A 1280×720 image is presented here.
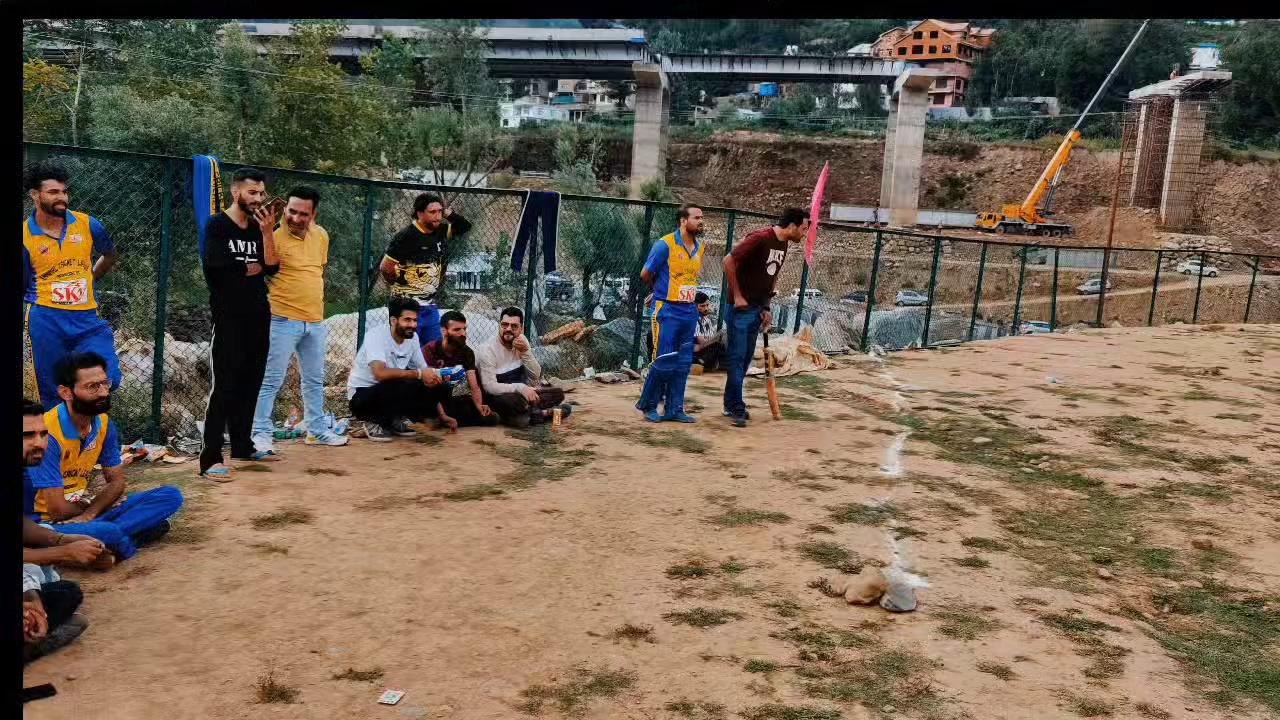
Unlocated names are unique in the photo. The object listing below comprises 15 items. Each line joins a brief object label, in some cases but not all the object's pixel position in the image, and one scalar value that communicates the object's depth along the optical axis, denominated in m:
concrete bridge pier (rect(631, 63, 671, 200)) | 47.28
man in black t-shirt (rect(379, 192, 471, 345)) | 7.98
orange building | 84.88
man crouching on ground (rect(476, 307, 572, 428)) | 8.36
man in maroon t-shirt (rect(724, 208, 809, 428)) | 8.86
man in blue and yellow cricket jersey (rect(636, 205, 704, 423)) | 8.92
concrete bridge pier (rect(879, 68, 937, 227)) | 51.06
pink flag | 9.63
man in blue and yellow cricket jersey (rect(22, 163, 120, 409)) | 5.63
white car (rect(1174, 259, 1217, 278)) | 37.78
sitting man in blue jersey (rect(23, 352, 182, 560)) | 4.73
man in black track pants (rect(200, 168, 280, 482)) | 6.34
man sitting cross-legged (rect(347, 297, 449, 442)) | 7.59
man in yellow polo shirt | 6.94
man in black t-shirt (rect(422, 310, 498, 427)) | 8.05
